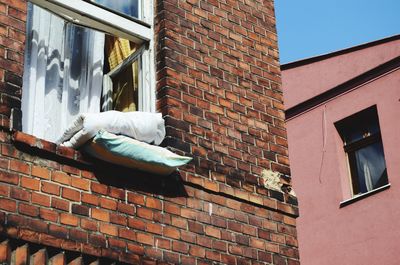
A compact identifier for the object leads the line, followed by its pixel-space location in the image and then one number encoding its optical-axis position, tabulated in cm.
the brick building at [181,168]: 520
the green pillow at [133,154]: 550
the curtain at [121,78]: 649
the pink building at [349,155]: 1265
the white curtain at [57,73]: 583
